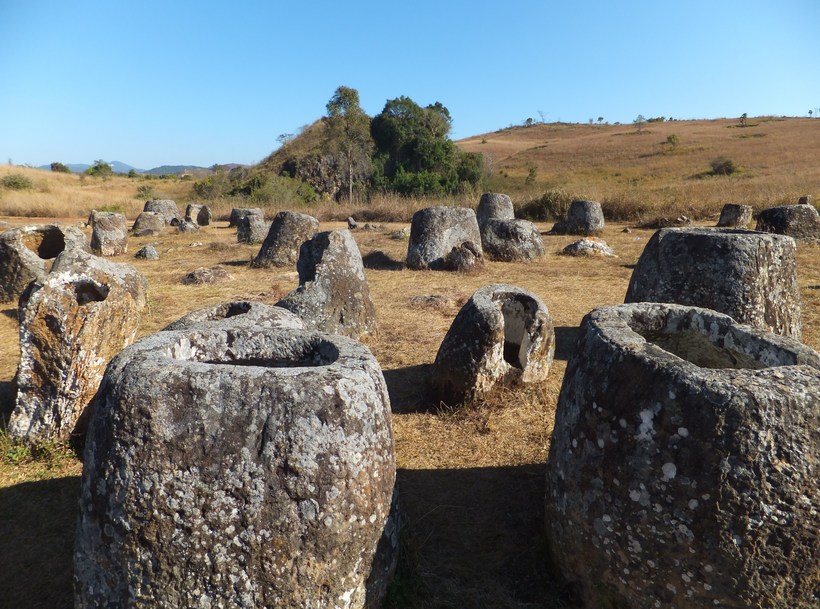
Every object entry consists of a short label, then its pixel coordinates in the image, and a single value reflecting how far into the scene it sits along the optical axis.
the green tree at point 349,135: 31.59
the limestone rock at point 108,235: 15.65
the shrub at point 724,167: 35.72
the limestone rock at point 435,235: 12.95
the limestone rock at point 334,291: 7.30
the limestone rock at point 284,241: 13.37
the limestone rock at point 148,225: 20.61
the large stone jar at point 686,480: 2.30
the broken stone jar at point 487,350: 5.43
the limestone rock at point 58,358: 4.72
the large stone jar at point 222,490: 2.42
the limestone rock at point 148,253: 15.11
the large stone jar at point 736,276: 5.32
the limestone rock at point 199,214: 24.12
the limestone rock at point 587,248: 14.47
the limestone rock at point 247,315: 4.73
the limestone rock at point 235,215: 22.27
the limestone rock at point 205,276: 11.78
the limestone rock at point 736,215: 17.25
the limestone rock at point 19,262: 9.80
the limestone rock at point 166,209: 23.97
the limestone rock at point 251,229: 17.42
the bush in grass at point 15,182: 35.81
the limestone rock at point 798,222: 14.60
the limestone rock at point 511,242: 14.08
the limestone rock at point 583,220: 18.53
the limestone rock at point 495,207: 18.41
